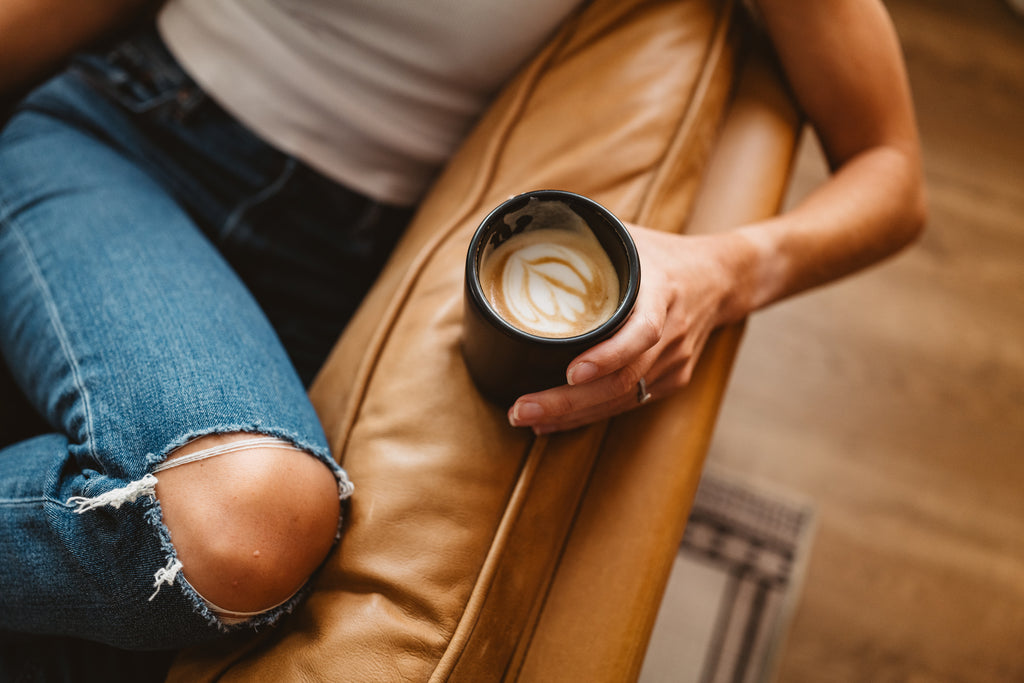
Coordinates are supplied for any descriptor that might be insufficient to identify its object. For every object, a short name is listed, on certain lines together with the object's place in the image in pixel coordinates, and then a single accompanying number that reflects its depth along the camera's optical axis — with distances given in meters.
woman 0.54
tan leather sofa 0.54
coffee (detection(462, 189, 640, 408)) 0.48
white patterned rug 1.29
